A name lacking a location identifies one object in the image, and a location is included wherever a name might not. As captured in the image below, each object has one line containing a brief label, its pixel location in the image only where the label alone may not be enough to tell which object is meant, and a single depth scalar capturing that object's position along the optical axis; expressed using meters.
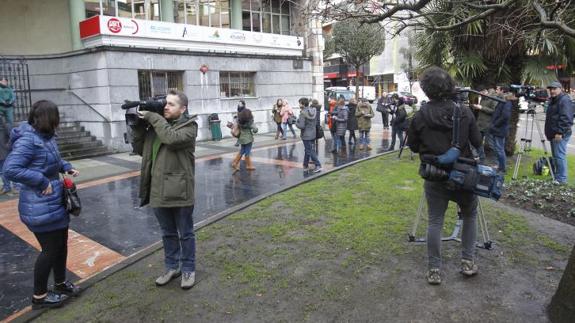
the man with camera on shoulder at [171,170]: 3.71
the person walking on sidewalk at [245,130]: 9.78
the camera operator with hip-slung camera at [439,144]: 3.63
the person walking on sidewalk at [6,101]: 9.18
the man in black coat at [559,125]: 7.32
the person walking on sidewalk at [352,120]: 13.25
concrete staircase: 12.59
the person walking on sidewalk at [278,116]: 16.23
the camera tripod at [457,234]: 4.53
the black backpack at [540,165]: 8.56
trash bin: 16.33
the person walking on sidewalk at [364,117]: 12.51
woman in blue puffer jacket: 3.47
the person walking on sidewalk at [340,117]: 12.09
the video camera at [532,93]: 6.96
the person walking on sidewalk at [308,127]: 9.77
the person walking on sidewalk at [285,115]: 15.99
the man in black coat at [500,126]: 8.75
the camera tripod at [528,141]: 7.83
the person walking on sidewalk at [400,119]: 12.23
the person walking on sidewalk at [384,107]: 17.97
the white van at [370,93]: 46.53
